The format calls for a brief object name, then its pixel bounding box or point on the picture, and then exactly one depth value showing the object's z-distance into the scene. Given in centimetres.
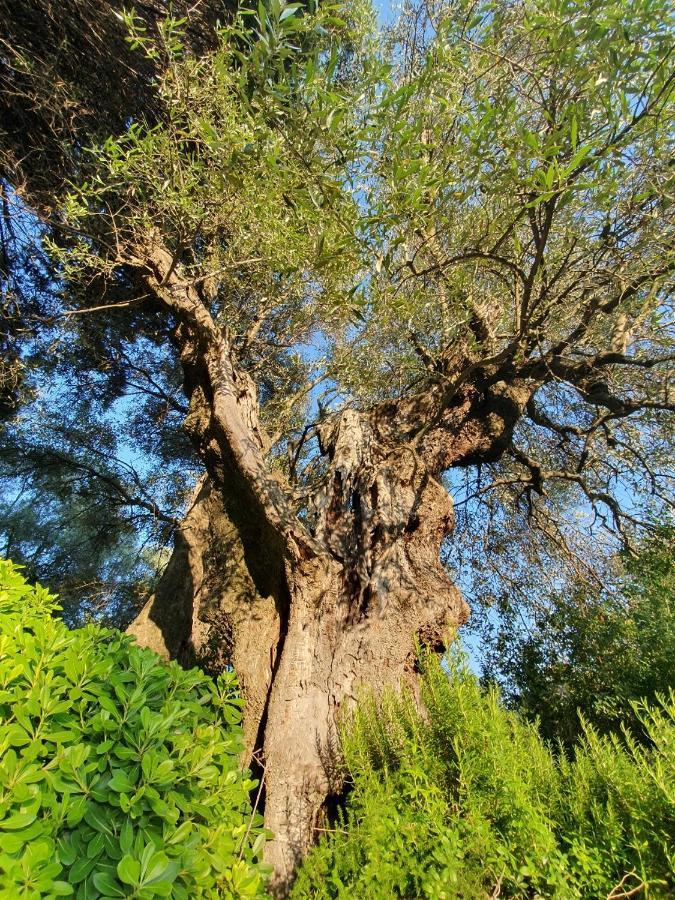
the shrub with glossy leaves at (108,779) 133
